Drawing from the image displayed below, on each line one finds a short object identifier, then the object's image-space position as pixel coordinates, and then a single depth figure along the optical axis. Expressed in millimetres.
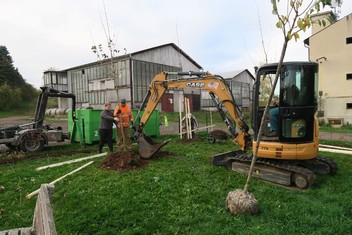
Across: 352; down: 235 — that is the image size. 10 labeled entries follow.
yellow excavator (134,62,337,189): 5605
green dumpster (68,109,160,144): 11836
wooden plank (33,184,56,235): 2216
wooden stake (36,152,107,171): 7727
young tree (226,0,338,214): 3396
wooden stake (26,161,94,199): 5345
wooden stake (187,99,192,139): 12402
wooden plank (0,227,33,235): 3322
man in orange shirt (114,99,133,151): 9371
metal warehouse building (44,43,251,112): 30047
